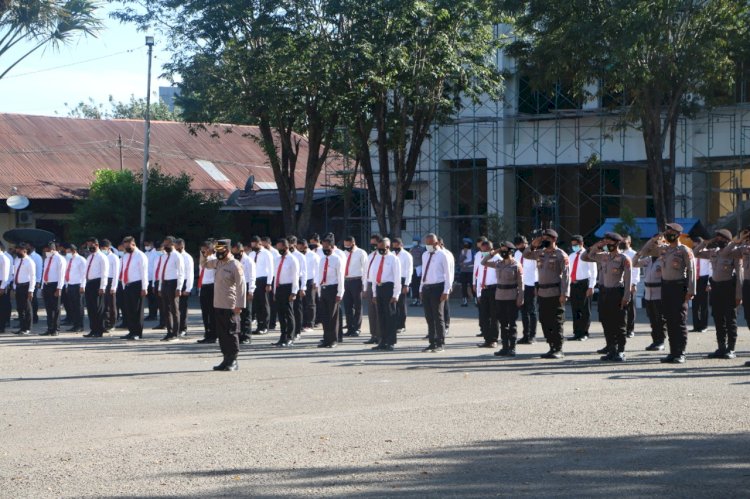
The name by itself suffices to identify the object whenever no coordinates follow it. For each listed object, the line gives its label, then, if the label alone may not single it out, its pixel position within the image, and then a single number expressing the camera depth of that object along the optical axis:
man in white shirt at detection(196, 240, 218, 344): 21.34
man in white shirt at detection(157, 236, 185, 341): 22.28
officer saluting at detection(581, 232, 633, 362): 16.62
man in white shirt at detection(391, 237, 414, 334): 20.31
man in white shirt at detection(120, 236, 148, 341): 22.59
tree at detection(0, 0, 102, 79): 34.09
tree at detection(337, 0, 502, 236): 31.47
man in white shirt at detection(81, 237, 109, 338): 23.19
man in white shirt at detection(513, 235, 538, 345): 20.15
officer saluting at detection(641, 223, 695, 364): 16.25
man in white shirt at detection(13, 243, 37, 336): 24.69
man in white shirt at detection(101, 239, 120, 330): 23.50
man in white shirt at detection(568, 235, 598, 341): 21.11
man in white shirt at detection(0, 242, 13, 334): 24.91
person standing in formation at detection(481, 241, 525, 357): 17.78
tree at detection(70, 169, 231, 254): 39.78
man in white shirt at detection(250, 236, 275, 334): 22.12
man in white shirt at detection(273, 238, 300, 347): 20.62
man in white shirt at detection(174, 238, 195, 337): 22.94
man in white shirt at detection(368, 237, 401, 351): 19.31
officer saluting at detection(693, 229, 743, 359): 17.05
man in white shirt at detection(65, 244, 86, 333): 24.20
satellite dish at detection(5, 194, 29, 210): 40.81
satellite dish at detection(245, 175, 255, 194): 47.25
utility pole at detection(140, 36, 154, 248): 37.71
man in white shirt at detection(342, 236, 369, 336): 21.47
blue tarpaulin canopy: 34.94
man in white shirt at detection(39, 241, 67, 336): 24.11
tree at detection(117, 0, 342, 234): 31.70
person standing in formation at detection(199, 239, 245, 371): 15.80
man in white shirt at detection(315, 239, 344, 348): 20.00
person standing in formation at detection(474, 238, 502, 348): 19.06
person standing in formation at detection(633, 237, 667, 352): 18.39
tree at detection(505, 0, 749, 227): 27.59
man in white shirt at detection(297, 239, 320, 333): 22.77
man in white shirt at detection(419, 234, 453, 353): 18.84
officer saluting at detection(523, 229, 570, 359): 17.19
